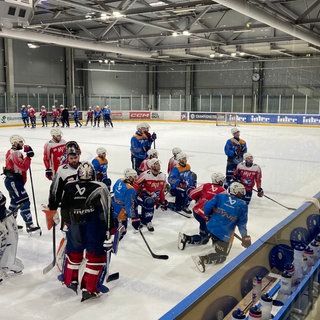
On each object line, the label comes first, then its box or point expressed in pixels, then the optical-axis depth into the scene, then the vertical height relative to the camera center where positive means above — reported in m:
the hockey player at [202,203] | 4.23 -1.03
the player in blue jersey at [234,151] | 6.70 -0.76
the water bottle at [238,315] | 2.17 -1.15
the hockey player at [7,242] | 3.25 -1.16
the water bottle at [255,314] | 2.17 -1.13
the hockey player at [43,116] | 19.89 -0.53
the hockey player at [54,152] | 5.52 -0.64
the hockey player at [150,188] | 4.66 -0.96
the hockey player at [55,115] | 20.38 -0.48
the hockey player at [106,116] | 19.88 -0.51
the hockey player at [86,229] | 2.93 -0.94
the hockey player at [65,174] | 3.23 -0.58
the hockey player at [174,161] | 5.97 -0.82
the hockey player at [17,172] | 4.39 -0.74
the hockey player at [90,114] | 20.89 -0.43
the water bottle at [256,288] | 2.36 -1.12
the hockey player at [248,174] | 5.73 -0.96
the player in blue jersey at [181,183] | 5.42 -1.05
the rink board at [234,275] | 2.03 -0.99
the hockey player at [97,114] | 20.33 -0.42
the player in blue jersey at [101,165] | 5.91 -0.88
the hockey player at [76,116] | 20.52 -0.56
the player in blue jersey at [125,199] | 4.08 -0.96
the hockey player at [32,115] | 19.06 -0.46
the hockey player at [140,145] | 6.87 -0.67
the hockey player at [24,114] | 19.20 -0.42
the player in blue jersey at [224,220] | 3.64 -1.05
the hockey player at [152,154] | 5.81 -0.70
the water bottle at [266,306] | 2.16 -1.12
